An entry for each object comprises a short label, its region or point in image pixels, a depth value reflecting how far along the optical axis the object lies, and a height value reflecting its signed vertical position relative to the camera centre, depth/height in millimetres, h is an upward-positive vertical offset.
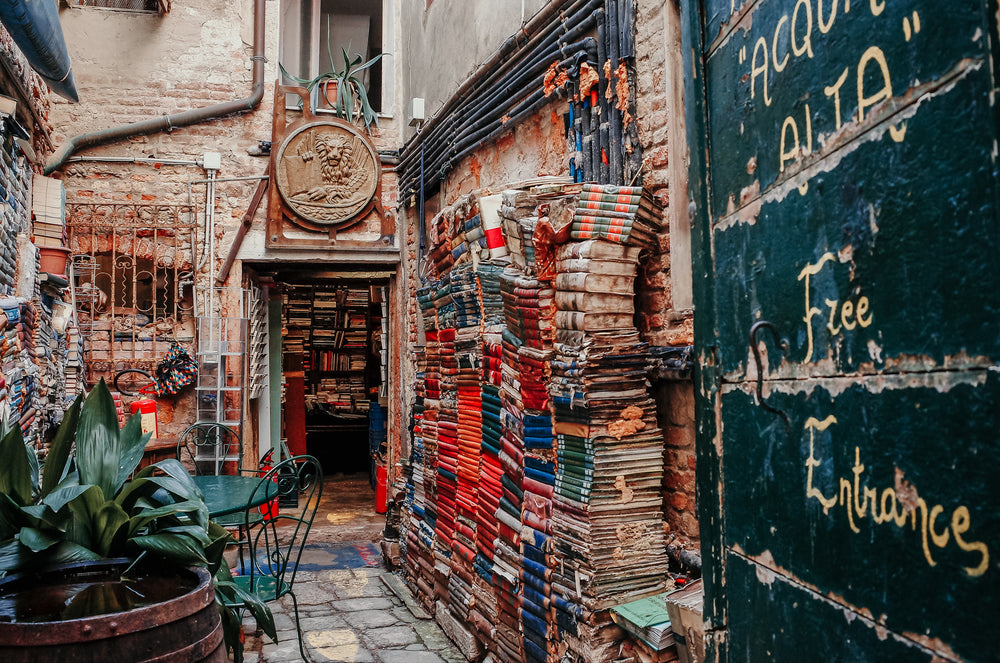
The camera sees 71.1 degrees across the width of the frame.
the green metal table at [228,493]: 3315 -693
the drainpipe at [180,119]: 6289 +2297
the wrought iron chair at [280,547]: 3495 -1513
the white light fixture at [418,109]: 6344 +2265
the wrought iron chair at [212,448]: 6297 -780
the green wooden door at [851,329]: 793 +28
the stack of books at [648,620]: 2303 -920
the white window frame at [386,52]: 7109 +3217
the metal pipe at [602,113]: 3199 +1113
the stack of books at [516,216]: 3180 +649
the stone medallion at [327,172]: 6617 +1807
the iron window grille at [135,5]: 6594 +3420
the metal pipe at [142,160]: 6406 +1901
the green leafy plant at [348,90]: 6789 +2644
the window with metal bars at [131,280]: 6297 +792
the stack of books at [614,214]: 2703 +546
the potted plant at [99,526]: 1846 -489
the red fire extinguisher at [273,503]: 6603 -1313
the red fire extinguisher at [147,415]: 5986 -434
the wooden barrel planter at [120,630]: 1573 -632
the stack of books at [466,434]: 3889 -440
